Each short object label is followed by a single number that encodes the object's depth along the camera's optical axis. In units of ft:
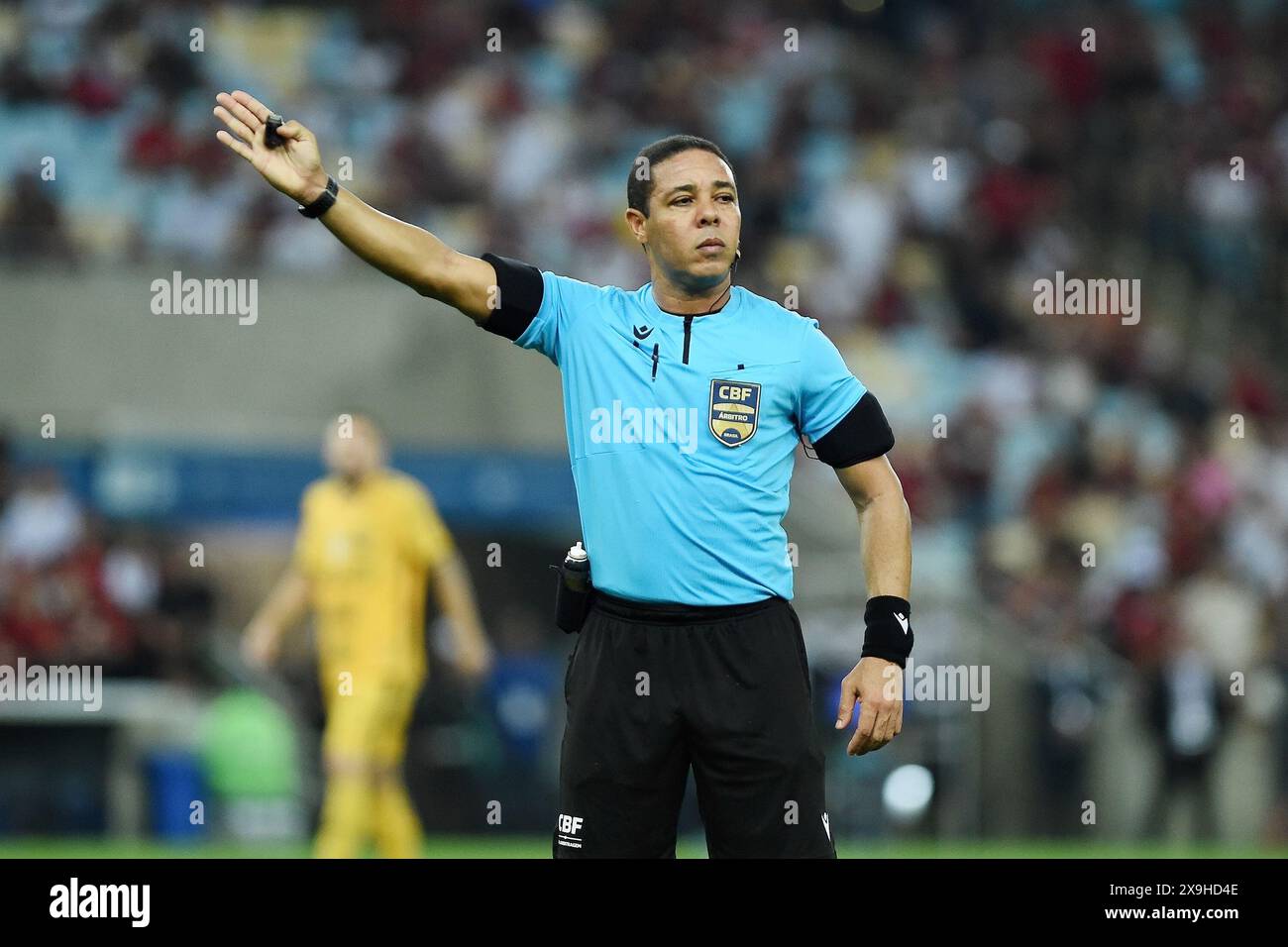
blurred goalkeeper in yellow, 35.88
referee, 17.42
